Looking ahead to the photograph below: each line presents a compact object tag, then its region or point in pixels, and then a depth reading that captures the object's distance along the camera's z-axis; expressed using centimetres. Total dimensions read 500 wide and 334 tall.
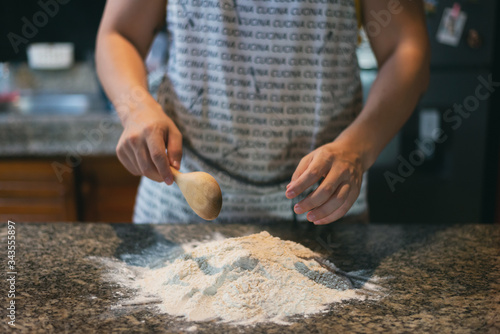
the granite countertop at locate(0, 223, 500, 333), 54
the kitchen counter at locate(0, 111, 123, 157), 179
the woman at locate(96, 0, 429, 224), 89
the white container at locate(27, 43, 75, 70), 228
